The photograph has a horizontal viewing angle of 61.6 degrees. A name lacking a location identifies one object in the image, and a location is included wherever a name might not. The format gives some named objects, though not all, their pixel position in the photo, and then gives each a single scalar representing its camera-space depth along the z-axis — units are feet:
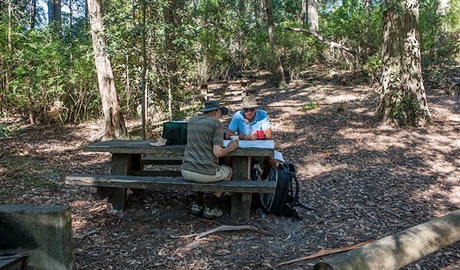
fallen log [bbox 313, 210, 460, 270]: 8.04
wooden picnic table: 14.60
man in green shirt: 14.06
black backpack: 15.23
